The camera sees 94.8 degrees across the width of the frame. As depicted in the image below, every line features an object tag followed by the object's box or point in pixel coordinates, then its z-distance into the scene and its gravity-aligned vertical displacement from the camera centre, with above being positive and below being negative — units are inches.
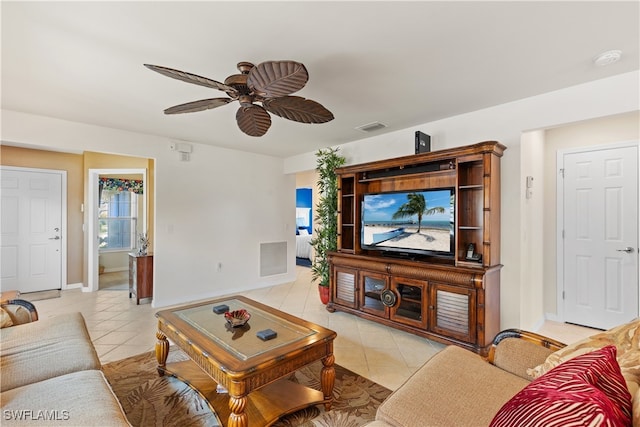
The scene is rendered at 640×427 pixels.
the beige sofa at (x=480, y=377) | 46.5 -32.3
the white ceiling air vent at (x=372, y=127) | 142.0 +43.8
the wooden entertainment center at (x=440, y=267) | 109.0 -22.2
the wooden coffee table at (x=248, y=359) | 61.8 -33.2
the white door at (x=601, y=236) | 125.3 -9.4
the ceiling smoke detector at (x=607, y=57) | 80.0 +44.0
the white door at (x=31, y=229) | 180.7 -9.5
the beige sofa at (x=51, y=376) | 46.5 -31.7
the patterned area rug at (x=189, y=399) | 72.9 -50.9
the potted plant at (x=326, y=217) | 170.2 -1.3
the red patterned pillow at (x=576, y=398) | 25.5 -17.9
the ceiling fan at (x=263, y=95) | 62.6 +30.4
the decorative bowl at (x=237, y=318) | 82.0 -29.4
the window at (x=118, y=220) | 248.5 -4.8
